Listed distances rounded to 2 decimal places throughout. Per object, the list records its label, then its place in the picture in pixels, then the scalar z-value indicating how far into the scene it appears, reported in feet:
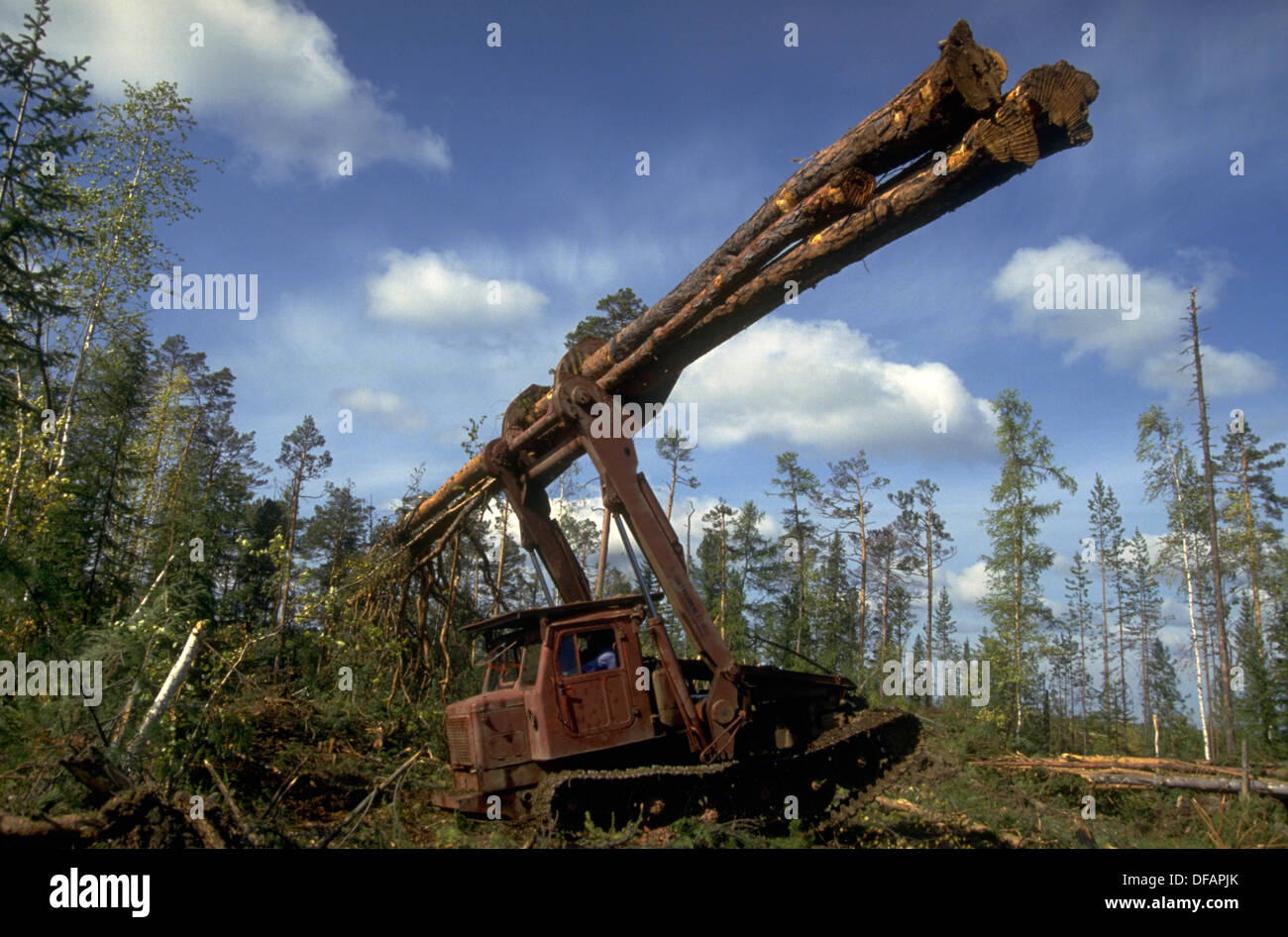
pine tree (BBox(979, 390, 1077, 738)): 84.23
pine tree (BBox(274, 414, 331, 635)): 110.73
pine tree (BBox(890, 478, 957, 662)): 115.85
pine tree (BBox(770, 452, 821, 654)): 112.68
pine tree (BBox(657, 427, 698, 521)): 94.53
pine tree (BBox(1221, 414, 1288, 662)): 94.58
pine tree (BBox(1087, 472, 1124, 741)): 125.90
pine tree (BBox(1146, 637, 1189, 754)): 152.66
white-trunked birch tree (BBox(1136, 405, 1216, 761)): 93.81
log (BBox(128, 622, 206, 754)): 24.32
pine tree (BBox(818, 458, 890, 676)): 108.58
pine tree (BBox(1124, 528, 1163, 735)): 145.59
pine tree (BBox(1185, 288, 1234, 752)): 71.59
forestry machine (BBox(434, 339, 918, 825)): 24.86
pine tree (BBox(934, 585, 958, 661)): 137.49
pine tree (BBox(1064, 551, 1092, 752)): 151.43
